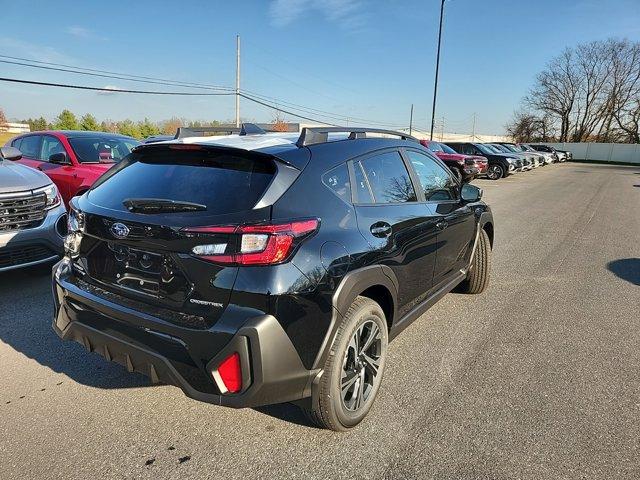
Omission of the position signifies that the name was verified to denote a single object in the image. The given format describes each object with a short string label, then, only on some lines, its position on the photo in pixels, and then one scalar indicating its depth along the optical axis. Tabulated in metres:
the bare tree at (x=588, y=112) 58.75
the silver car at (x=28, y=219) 4.45
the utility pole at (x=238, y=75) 36.75
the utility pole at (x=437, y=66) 28.28
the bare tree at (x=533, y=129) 63.31
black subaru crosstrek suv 2.13
